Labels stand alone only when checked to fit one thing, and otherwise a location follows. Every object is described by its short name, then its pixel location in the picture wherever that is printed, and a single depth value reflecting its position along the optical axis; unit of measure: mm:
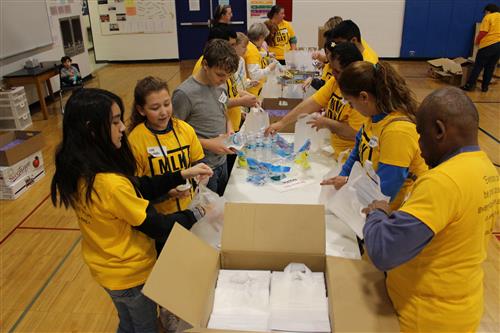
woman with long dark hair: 1364
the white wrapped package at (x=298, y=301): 1310
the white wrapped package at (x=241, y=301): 1332
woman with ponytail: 1516
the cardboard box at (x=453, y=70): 7332
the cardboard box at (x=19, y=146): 3711
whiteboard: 5719
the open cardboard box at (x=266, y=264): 1198
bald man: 1046
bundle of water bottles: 2299
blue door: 9336
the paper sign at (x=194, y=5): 9359
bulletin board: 9453
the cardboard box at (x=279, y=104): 3293
